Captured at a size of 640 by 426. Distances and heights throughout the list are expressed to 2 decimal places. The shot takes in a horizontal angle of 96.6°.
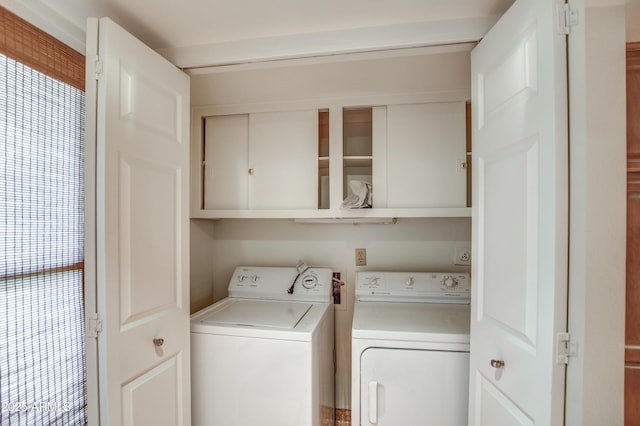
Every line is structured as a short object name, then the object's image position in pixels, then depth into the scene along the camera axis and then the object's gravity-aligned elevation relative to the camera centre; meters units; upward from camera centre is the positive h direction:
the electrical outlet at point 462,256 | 2.00 -0.29
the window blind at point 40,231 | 0.97 -0.07
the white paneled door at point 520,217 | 0.81 -0.01
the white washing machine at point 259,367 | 1.40 -0.79
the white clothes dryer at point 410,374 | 1.37 -0.78
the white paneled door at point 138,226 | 1.01 -0.05
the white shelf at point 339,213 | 1.72 +0.01
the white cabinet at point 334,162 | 1.76 +0.34
